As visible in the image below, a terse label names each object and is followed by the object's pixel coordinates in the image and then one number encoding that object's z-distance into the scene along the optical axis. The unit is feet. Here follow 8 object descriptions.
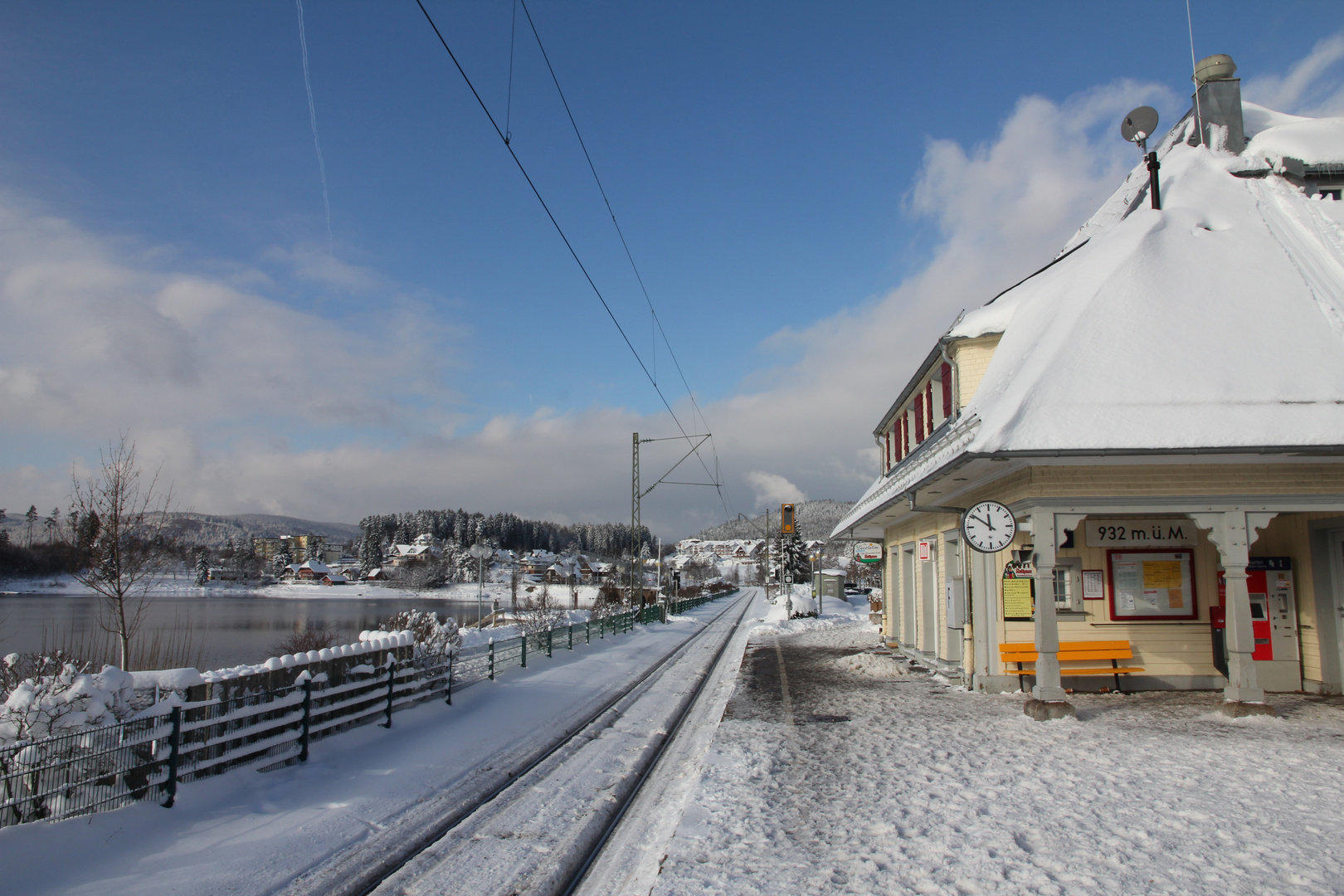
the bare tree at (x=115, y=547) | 43.70
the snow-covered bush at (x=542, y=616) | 90.02
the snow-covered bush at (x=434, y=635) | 41.65
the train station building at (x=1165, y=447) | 33.12
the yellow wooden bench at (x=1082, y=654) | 40.11
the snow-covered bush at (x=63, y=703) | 19.85
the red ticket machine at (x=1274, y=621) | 39.70
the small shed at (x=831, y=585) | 173.47
